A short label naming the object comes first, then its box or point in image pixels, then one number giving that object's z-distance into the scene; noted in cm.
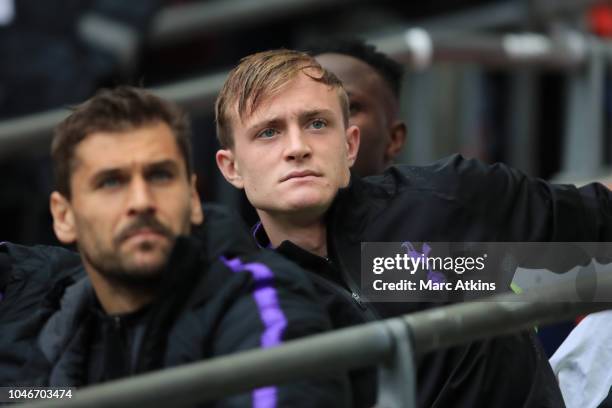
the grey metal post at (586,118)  1320
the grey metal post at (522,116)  1605
